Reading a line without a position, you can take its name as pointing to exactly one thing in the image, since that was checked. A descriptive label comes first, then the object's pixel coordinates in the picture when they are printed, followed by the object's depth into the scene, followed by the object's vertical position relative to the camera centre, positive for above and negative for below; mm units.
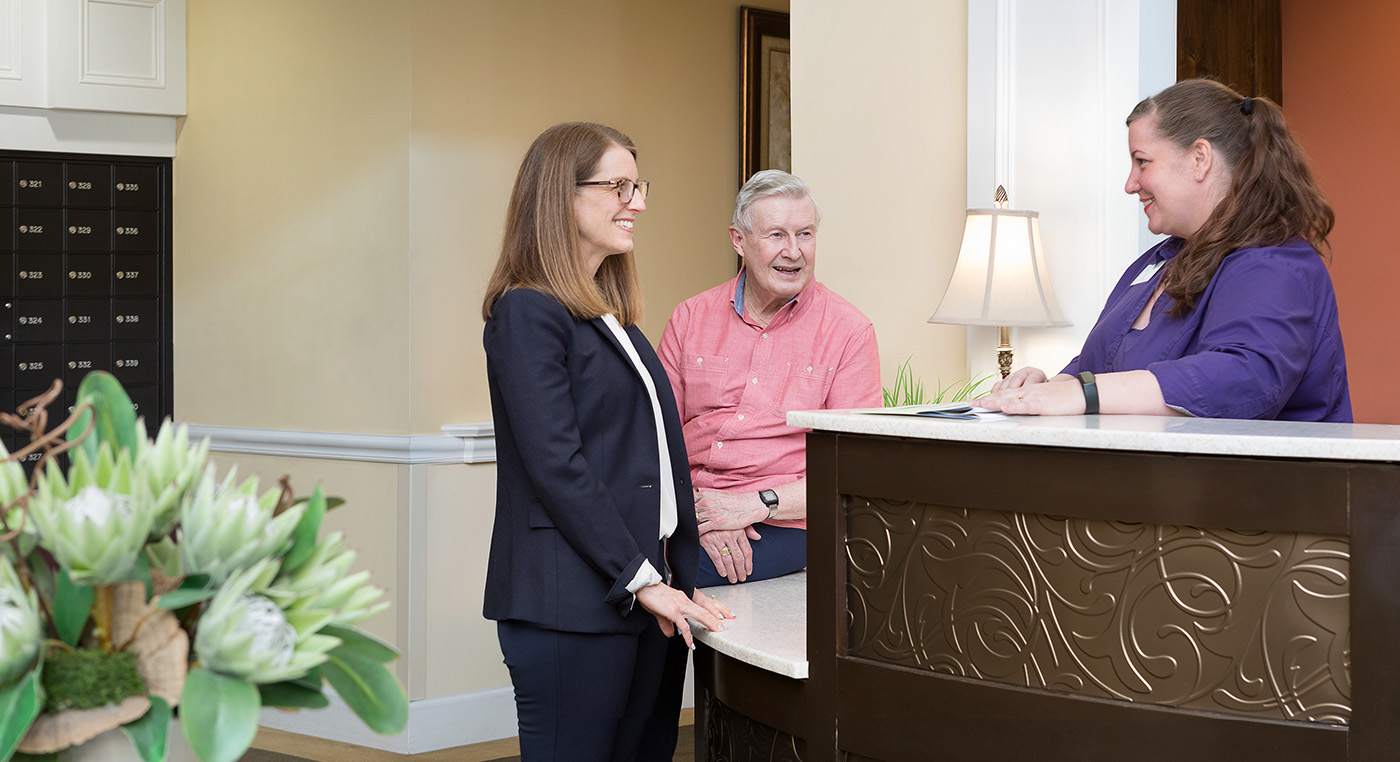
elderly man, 2598 +12
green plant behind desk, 3383 -26
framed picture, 5137 +1187
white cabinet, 4445 +1174
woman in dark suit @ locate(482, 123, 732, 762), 2082 -149
